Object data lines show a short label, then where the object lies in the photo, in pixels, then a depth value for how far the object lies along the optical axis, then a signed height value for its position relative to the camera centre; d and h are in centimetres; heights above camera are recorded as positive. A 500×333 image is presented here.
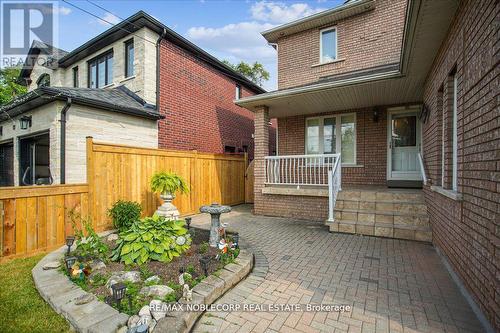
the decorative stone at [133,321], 219 -143
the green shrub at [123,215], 500 -103
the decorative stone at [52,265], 336 -140
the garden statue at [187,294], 254 -137
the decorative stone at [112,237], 457 -139
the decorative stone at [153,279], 296 -141
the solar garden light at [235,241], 418 -132
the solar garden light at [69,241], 362 -114
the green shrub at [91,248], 370 -130
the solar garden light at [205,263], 304 -123
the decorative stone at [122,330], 213 -145
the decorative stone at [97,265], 334 -140
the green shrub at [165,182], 581 -42
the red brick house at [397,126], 246 +88
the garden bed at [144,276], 262 -143
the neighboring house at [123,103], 612 +198
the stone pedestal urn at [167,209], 596 -108
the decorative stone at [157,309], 232 -141
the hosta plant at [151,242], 354 -118
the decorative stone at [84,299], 252 -142
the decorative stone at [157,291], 270 -142
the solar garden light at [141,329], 195 -132
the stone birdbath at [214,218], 424 -93
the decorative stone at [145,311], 232 -141
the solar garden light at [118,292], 243 -127
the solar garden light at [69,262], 310 -124
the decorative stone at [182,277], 297 -140
